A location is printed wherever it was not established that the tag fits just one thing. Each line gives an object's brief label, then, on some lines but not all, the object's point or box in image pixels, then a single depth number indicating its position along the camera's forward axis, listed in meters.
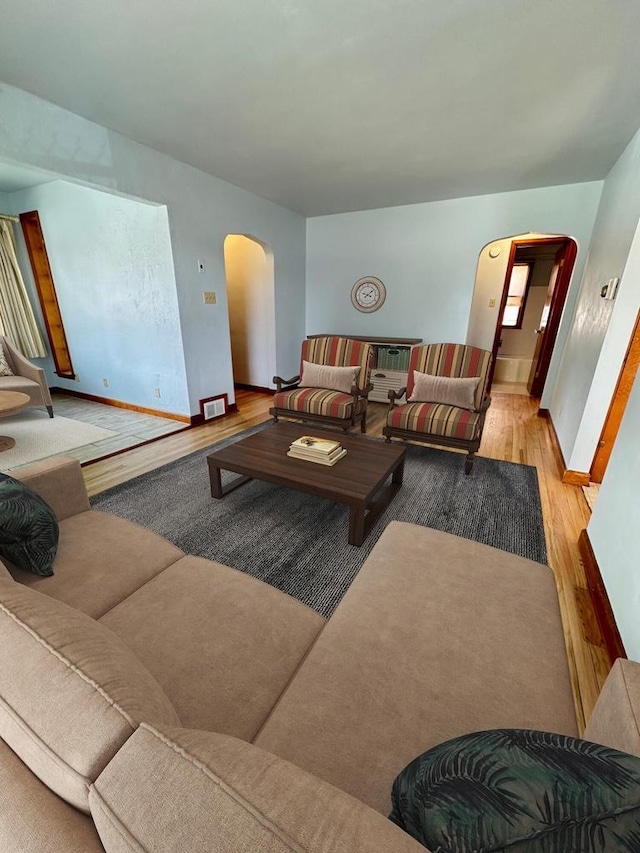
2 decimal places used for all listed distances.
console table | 4.79
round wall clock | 5.02
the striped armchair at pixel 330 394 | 3.49
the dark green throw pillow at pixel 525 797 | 0.39
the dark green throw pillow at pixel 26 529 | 1.09
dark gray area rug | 1.90
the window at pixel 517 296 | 6.77
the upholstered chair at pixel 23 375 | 3.92
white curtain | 4.62
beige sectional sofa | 0.38
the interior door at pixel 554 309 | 4.28
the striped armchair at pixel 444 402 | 2.92
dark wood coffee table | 2.00
